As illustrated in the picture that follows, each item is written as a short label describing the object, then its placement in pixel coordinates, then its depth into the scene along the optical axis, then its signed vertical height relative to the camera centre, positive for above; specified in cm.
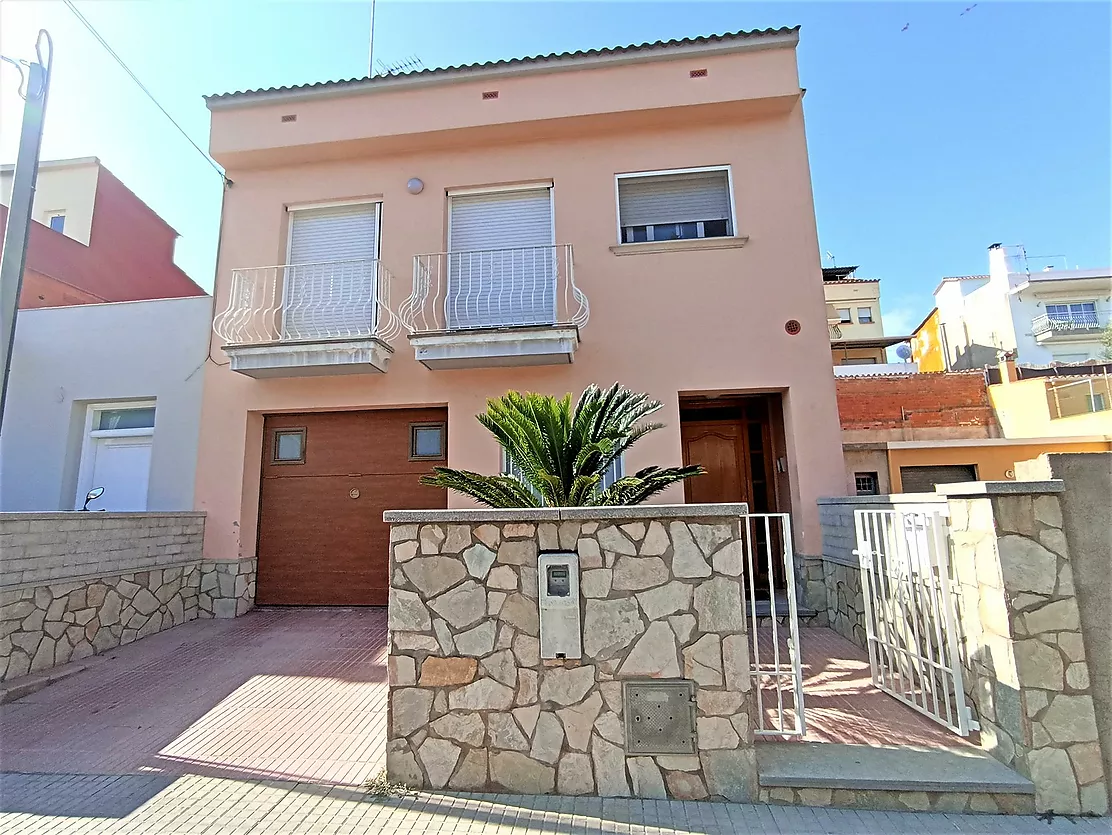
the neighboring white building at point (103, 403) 795 +162
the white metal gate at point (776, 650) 354 -152
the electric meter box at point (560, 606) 340 -69
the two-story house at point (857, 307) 3019 +1084
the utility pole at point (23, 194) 466 +288
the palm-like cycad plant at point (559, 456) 441 +36
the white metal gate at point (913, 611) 371 -95
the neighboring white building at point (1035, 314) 2612 +882
